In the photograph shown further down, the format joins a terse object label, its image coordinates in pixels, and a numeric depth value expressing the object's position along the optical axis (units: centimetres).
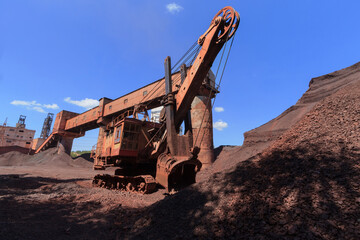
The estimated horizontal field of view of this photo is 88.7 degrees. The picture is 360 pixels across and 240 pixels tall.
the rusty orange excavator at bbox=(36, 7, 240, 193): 700
